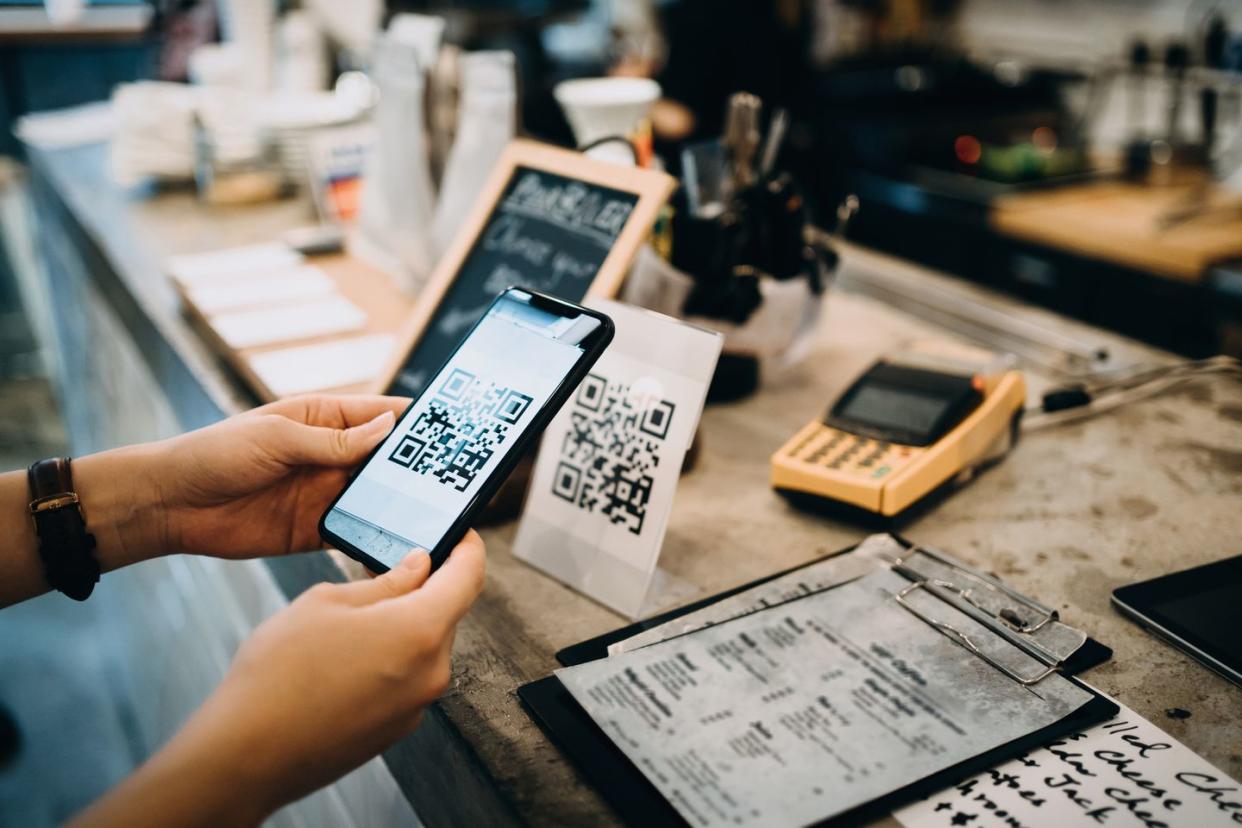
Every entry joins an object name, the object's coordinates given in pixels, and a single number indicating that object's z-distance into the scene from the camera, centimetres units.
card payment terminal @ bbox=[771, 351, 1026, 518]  103
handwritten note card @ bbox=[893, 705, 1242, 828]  66
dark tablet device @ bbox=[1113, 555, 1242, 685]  82
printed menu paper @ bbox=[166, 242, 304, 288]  178
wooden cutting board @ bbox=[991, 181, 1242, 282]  238
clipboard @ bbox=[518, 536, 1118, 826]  67
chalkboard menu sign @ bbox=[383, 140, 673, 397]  113
